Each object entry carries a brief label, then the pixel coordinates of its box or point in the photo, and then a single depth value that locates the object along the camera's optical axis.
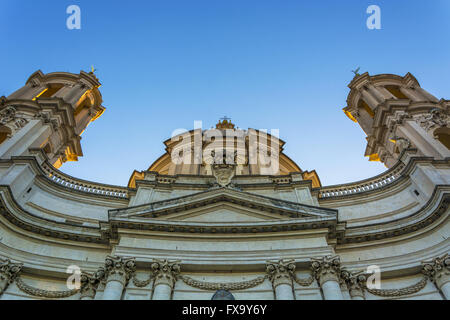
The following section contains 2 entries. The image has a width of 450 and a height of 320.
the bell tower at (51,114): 21.69
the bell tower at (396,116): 22.00
